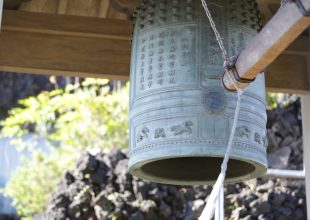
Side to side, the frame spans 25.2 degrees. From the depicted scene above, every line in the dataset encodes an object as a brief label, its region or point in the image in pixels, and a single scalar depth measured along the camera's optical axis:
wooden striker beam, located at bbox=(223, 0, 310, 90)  1.77
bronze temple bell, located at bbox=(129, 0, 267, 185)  2.36
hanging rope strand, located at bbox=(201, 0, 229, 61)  2.19
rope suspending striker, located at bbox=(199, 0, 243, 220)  1.89
